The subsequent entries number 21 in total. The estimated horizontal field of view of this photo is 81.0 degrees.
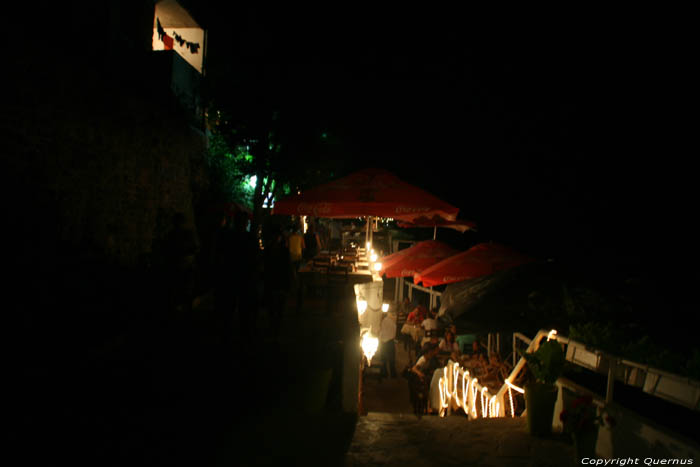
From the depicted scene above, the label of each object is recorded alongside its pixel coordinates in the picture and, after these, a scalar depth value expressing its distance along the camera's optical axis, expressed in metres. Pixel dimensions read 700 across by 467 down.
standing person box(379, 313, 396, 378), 10.86
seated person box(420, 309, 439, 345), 11.09
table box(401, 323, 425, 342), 11.92
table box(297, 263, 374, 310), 7.89
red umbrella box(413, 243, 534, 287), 9.40
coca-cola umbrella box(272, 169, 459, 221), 6.52
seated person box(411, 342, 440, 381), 10.11
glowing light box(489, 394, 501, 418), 6.62
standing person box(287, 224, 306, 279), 11.52
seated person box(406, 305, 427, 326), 12.81
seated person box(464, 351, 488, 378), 8.93
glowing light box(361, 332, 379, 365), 9.07
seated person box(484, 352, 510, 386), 8.55
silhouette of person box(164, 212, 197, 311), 5.91
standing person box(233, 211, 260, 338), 5.50
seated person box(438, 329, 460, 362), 10.29
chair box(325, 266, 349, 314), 7.89
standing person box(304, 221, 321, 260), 15.05
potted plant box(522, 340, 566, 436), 4.38
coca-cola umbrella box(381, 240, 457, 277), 11.56
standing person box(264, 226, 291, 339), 6.17
